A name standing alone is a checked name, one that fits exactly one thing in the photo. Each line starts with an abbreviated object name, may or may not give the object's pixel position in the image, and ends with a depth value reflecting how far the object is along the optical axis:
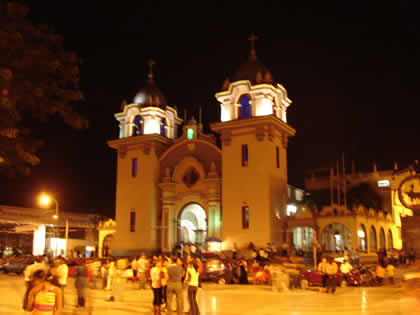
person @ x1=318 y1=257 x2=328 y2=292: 22.39
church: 38.53
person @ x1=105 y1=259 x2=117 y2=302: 19.55
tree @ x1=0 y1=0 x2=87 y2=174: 13.18
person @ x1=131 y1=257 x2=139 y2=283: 25.80
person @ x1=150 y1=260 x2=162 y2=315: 15.63
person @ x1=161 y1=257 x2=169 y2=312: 15.92
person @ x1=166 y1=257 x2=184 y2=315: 14.62
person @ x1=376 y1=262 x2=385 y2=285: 25.48
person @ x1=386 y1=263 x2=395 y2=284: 25.94
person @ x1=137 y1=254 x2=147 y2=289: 23.91
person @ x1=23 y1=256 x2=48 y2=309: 15.98
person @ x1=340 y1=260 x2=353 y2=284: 24.58
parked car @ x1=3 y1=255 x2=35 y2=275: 34.22
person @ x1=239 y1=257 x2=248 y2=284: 26.05
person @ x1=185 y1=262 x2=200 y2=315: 14.47
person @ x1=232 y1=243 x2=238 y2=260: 34.85
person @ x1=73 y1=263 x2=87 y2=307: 16.23
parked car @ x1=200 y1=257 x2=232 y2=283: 26.09
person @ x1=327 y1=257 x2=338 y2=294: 21.81
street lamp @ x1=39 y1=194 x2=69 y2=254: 31.17
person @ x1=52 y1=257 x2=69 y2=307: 15.07
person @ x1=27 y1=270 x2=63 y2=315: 8.86
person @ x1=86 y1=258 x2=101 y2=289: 19.50
